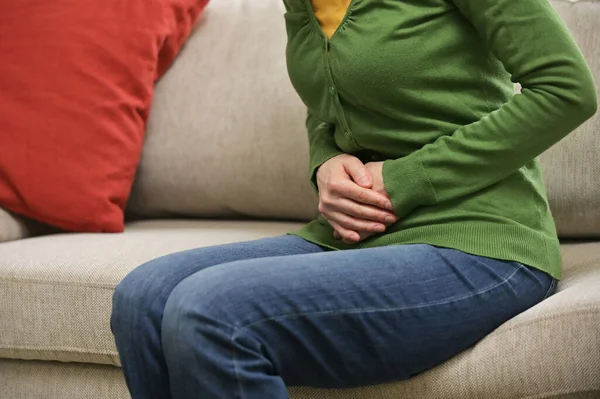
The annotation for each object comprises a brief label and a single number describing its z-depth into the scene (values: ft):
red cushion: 11.32
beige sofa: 9.18
